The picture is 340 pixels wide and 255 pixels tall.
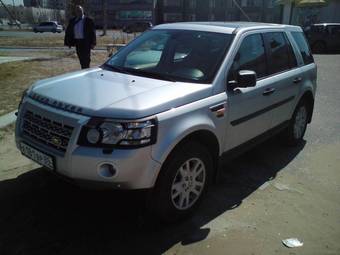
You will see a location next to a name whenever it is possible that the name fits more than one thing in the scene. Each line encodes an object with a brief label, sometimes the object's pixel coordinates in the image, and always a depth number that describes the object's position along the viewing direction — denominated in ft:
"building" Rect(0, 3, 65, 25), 254.06
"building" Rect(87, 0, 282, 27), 239.71
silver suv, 10.00
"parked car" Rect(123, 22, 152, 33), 173.33
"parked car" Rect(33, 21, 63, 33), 183.93
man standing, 30.76
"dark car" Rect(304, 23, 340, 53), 74.13
